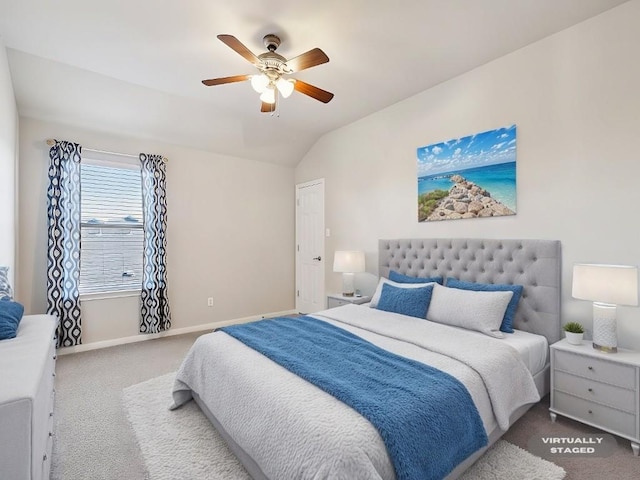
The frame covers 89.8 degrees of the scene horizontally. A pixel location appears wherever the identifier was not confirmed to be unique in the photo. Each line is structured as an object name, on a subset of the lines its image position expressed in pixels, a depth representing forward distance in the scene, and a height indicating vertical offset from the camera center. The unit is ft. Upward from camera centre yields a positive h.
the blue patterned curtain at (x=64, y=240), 11.32 +0.08
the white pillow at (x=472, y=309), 8.16 -1.87
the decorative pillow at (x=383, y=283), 10.31 -1.50
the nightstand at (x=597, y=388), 6.40 -3.18
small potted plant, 7.42 -2.19
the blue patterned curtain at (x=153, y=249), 13.28 -0.30
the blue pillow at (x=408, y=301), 9.50 -1.87
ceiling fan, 7.50 +4.22
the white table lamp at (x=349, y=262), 13.04 -0.89
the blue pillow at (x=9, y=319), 6.08 -1.52
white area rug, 5.73 -4.16
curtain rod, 11.33 +3.55
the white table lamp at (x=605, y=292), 6.66 -1.14
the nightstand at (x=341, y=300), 12.67 -2.40
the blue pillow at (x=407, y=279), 10.73 -1.35
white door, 16.31 -0.34
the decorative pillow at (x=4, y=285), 7.56 -1.02
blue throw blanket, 4.33 -2.38
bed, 4.19 -2.46
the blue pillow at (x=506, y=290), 8.51 -1.45
